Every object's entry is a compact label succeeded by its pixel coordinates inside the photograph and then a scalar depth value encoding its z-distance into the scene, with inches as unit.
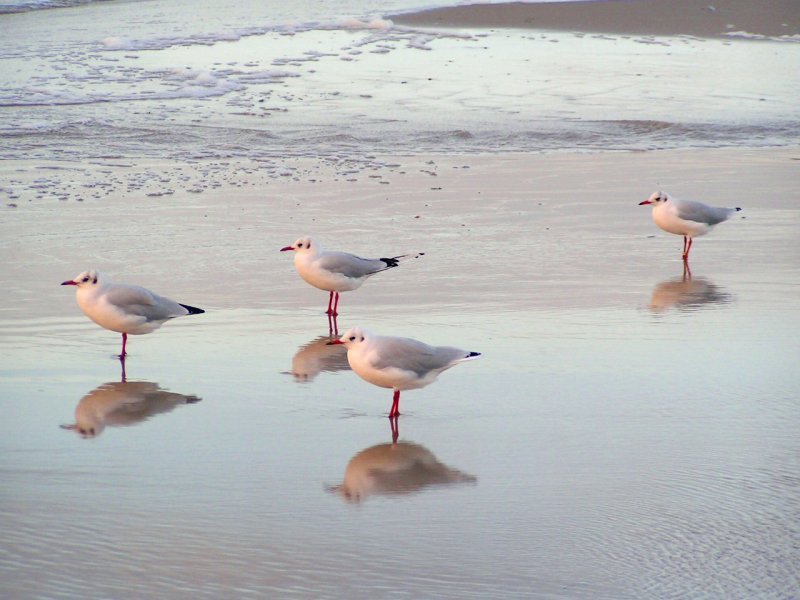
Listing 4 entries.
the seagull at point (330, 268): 619.8
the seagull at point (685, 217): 746.8
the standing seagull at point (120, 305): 541.0
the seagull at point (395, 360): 461.4
